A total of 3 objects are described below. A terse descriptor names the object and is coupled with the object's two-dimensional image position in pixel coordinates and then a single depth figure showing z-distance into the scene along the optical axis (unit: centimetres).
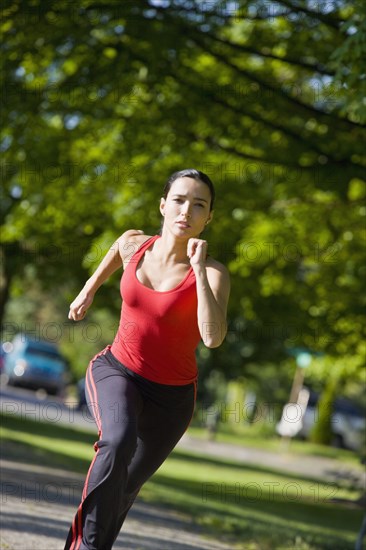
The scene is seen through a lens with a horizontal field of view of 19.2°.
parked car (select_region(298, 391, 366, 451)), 4234
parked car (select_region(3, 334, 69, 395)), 4456
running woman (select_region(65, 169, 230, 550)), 443
